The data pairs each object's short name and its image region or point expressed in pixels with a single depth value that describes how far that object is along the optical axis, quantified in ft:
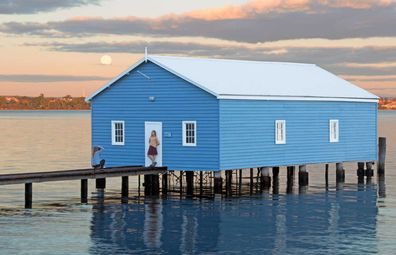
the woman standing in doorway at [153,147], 162.61
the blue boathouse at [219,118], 157.99
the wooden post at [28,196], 151.02
